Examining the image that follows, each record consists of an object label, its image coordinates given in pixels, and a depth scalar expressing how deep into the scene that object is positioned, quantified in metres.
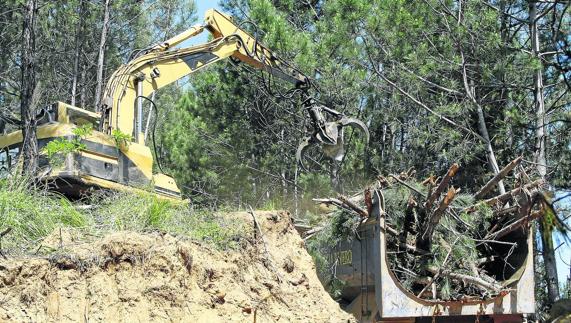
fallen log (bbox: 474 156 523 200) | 18.75
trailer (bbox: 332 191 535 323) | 16.67
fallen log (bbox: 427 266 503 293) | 17.41
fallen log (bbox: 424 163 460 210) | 17.17
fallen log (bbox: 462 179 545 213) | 18.50
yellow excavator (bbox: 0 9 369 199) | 19.91
